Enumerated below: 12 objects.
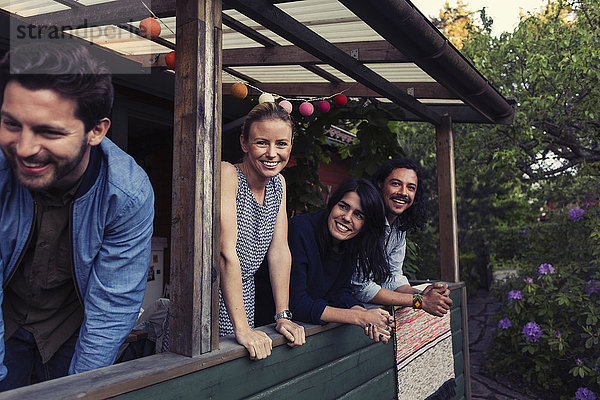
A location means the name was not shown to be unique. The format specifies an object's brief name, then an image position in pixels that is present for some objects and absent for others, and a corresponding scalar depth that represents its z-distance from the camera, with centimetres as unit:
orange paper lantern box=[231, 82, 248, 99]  322
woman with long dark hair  238
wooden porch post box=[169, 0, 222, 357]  172
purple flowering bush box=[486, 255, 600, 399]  535
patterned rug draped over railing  326
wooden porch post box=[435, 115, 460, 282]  464
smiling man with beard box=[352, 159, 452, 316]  297
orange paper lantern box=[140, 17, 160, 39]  219
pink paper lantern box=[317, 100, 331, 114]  427
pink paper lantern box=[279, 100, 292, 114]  321
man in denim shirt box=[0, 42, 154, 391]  133
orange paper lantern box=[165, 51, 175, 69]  267
